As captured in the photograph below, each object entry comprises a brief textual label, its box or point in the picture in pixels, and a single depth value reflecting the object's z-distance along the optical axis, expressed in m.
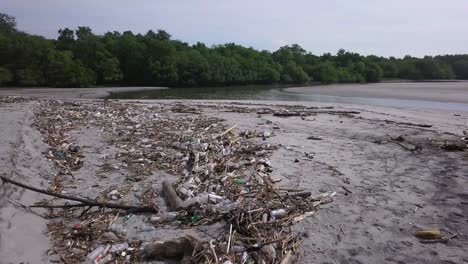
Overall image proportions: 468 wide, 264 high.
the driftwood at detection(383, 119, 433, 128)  14.81
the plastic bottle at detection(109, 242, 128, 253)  4.31
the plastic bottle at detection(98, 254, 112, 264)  4.08
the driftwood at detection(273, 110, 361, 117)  17.49
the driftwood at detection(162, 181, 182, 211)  5.44
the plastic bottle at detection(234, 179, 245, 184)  6.56
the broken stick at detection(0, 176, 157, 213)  5.33
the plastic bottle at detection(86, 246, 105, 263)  4.11
